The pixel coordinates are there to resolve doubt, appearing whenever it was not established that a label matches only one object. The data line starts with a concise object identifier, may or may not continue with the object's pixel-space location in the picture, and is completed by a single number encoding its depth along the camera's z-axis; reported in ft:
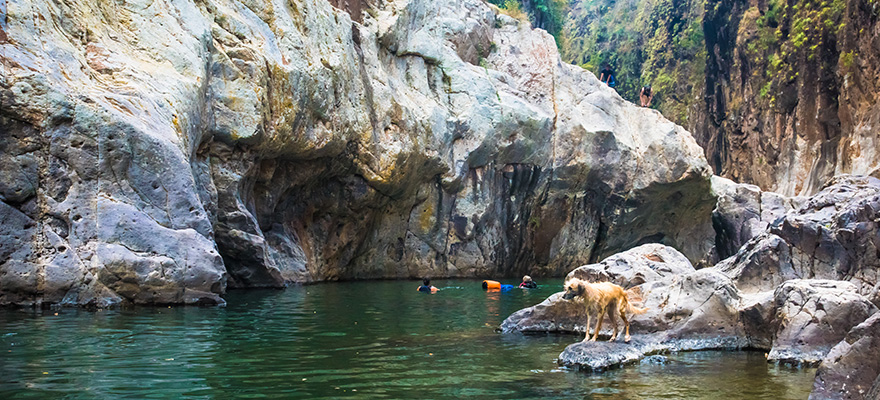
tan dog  36.73
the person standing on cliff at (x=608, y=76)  139.84
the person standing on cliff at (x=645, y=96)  147.03
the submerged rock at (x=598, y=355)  33.22
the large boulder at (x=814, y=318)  36.19
